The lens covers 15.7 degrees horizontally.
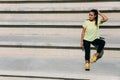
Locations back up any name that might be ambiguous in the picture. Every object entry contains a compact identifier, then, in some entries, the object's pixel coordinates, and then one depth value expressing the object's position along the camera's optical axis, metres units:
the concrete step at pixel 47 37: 7.24
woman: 7.01
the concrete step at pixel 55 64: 6.58
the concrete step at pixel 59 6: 7.49
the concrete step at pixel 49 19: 7.42
